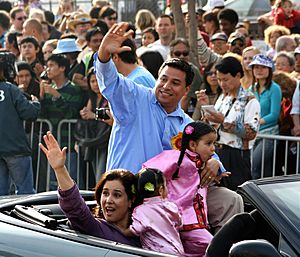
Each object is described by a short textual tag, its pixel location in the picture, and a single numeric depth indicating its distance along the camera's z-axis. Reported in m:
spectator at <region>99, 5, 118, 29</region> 14.16
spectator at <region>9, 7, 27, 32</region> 15.44
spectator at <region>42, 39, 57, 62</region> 12.67
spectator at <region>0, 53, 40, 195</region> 10.10
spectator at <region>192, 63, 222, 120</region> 10.16
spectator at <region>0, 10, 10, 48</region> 14.44
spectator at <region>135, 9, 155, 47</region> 13.88
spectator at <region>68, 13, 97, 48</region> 13.58
